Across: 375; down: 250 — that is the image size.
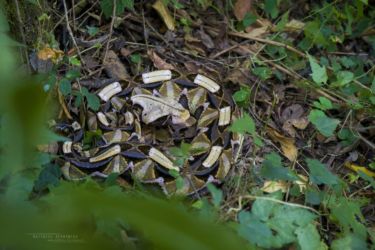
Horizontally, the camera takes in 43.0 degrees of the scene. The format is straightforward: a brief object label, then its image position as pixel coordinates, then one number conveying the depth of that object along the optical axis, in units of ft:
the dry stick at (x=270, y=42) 15.71
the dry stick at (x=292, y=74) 14.67
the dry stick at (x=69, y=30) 13.41
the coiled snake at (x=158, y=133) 11.65
